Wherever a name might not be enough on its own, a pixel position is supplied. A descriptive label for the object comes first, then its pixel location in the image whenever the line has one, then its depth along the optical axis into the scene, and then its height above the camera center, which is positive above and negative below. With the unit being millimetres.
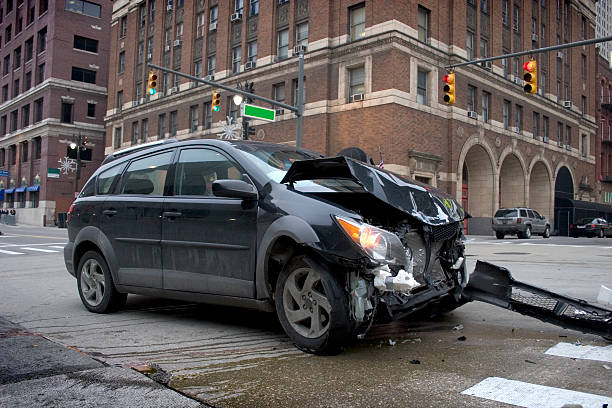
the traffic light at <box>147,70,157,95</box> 20625 +5184
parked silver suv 28255 +71
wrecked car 3764 -158
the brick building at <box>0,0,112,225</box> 54312 +12292
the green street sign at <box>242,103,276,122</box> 18828 +3806
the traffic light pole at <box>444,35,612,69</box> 13781 +4880
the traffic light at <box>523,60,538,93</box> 16594 +4612
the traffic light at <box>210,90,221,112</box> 21875 +4879
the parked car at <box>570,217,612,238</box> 35656 -170
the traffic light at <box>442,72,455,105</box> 18281 +4608
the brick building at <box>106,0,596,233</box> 29328 +9174
